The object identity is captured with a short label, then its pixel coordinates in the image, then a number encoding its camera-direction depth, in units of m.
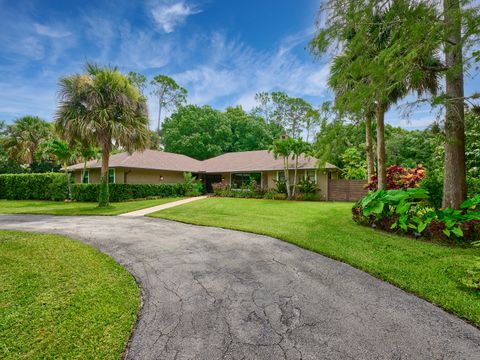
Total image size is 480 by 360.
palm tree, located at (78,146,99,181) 16.71
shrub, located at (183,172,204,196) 22.09
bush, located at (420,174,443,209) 8.15
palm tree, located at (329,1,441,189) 4.84
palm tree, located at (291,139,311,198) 17.72
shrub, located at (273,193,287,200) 19.07
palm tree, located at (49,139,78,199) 16.53
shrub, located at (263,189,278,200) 19.33
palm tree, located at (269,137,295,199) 17.78
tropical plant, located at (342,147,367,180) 22.78
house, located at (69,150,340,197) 19.27
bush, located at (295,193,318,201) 18.34
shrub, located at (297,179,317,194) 18.78
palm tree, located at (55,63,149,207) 12.48
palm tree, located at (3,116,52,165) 24.00
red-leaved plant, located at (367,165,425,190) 10.42
